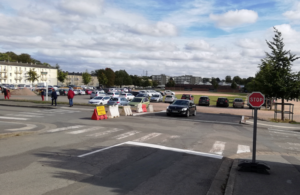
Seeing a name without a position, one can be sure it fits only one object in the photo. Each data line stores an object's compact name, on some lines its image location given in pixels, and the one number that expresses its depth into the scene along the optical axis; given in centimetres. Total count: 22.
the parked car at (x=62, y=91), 6128
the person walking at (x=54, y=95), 2803
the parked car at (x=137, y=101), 3091
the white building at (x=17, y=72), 11662
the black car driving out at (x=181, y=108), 2438
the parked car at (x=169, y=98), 4909
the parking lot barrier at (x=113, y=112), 2080
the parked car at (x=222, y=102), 4534
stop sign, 835
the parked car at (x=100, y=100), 3630
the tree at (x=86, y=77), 13388
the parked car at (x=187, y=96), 4870
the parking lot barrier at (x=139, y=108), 2675
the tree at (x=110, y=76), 12436
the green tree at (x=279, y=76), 2411
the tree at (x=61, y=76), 12481
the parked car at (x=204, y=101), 4684
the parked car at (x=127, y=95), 4865
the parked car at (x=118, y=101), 3457
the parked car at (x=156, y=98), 4964
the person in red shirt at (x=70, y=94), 2788
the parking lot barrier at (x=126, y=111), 2325
